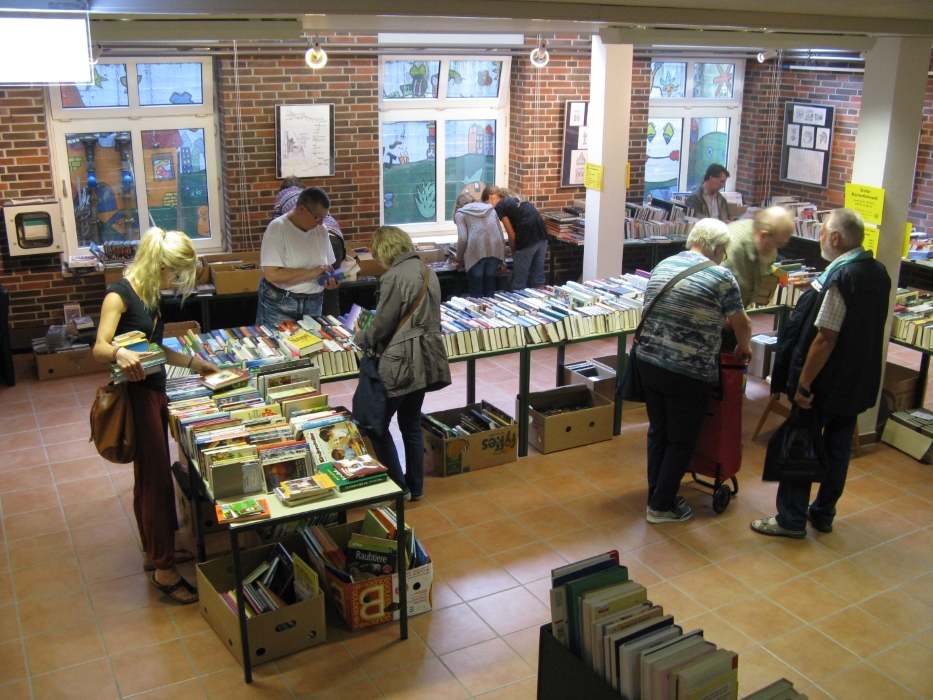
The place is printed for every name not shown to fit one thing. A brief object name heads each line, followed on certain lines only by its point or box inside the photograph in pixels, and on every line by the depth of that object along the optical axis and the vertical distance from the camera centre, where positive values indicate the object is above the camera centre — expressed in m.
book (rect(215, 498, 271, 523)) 3.75 -1.55
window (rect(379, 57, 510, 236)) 9.55 -0.14
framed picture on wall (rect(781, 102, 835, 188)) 10.34 -0.22
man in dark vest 4.77 -1.09
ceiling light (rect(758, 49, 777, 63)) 9.23 +0.72
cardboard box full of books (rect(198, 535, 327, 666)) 4.07 -2.18
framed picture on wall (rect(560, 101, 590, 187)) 9.87 -0.23
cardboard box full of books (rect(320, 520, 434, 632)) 4.29 -2.17
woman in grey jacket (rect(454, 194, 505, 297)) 8.55 -1.06
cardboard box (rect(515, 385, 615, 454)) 6.26 -1.97
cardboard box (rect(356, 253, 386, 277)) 8.69 -1.33
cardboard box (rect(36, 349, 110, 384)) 7.70 -2.00
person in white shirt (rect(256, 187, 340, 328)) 6.28 -0.94
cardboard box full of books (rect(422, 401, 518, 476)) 5.89 -2.06
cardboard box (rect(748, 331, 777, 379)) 7.52 -1.83
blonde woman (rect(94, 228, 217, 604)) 4.23 -1.19
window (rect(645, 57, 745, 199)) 10.75 +0.02
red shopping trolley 5.21 -1.73
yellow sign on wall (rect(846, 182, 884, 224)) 5.89 -0.48
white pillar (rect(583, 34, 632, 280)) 7.64 -0.22
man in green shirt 5.63 -0.73
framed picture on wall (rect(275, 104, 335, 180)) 8.70 -0.19
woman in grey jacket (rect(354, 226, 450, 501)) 5.01 -1.10
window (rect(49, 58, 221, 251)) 8.34 -0.30
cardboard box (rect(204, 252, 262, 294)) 8.02 -1.35
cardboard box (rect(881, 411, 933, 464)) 6.20 -2.06
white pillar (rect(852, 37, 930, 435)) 5.73 +0.00
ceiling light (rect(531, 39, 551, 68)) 7.76 +0.54
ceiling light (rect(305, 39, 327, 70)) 6.47 +0.42
